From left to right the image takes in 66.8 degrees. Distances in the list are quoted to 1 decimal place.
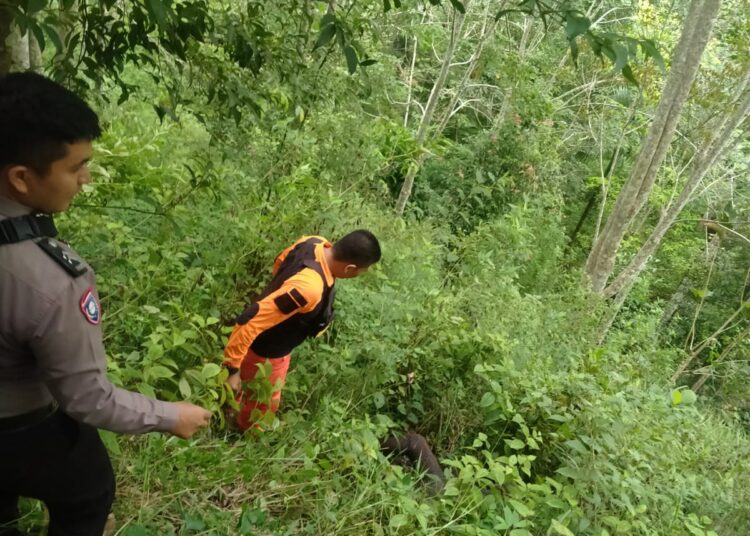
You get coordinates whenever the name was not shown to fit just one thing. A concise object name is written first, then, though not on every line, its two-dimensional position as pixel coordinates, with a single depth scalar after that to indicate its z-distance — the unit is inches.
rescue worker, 117.8
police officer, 49.3
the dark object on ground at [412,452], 143.6
